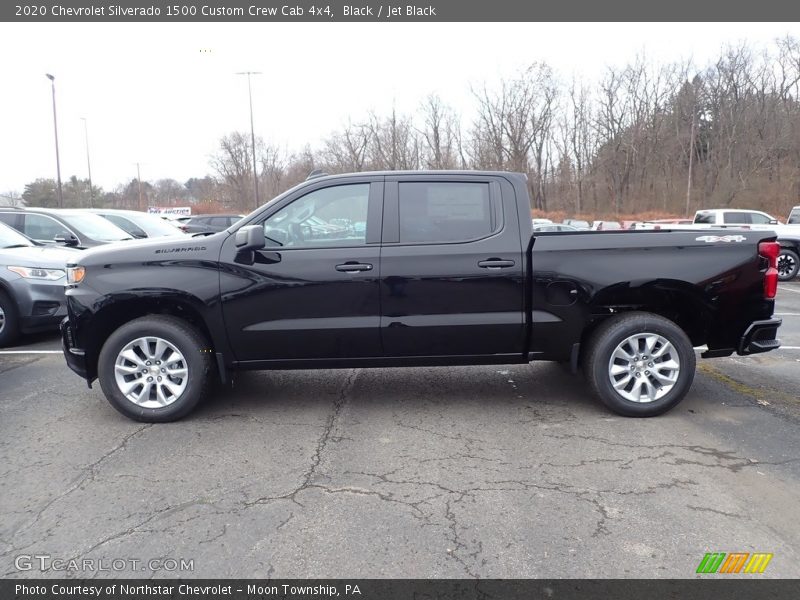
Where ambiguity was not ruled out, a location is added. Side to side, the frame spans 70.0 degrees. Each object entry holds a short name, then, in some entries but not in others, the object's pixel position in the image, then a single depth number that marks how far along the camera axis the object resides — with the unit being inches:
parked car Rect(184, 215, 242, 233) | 1043.1
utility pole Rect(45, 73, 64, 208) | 1202.6
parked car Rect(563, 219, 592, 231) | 1013.1
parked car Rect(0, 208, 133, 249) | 378.6
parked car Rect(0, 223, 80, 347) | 287.7
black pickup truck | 177.6
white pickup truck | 584.1
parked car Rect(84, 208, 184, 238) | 466.9
